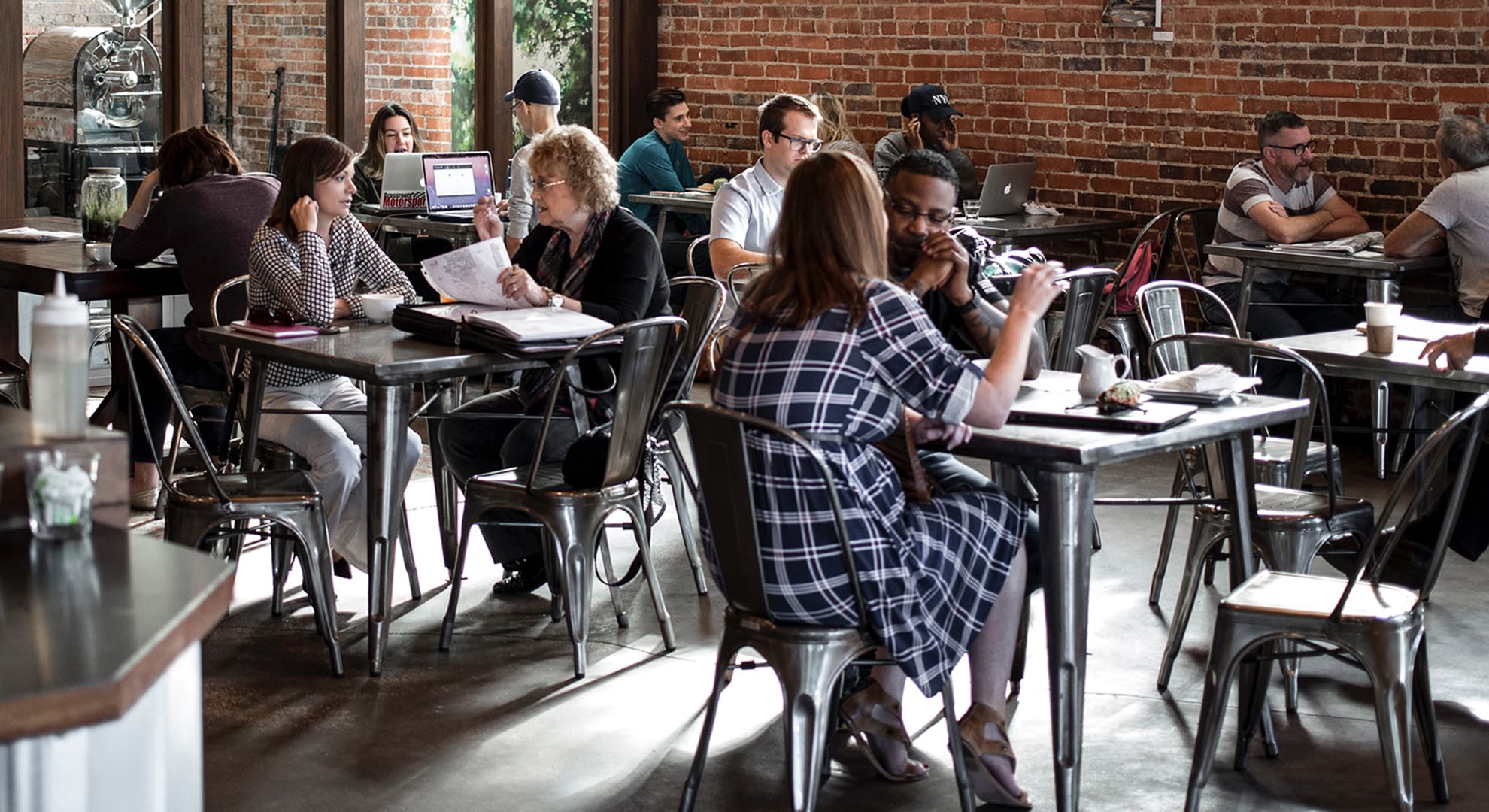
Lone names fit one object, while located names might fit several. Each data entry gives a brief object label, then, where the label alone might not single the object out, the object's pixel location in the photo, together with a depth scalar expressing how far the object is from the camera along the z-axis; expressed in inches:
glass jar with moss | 220.2
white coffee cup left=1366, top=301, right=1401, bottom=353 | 167.3
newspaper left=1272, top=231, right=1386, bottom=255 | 251.3
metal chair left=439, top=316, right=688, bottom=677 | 153.3
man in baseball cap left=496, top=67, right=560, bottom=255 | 279.4
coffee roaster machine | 282.7
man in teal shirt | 318.7
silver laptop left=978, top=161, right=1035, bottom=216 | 291.0
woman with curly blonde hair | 170.4
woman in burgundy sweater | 194.5
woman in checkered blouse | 168.6
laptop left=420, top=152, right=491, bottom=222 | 295.1
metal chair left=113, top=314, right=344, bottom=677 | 151.3
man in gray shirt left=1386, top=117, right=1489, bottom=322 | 240.7
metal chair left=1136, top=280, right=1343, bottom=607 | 166.7
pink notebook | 157.2
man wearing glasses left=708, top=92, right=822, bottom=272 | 211.6
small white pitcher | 128.3
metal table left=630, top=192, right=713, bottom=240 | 306.2
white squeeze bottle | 87.0
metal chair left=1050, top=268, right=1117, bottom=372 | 207.0
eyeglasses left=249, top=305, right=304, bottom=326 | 163.3
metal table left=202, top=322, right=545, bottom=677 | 147.9
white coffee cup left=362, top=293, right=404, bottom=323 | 169.6
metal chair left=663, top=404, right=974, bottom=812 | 112.2
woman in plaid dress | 112.8
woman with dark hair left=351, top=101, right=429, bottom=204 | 300.5
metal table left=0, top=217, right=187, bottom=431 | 199.6
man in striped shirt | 261.6
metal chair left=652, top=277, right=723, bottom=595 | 168.6
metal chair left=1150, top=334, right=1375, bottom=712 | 143.7
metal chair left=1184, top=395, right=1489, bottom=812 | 115.3
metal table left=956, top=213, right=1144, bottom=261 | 278.2
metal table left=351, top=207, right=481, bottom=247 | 283.0
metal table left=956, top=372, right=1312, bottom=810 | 115.9
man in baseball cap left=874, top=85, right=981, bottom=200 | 306.3
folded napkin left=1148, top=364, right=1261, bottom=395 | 131.2
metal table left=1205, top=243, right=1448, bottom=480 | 243.4
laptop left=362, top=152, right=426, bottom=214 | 298.0
